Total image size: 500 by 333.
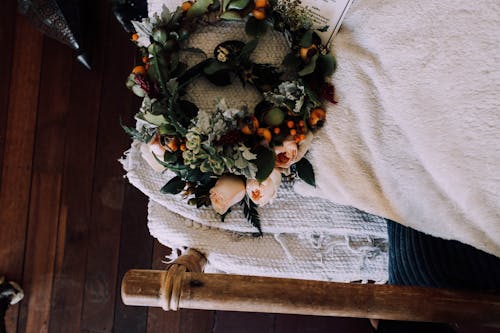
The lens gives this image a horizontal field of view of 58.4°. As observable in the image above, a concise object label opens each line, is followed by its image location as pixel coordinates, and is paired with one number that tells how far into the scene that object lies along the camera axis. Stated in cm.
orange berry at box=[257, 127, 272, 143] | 68
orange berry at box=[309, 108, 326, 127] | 70
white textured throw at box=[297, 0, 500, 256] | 58
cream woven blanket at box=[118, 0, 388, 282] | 80
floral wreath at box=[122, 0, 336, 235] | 67
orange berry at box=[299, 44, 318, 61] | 69
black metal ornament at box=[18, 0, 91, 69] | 122
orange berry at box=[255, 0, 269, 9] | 68
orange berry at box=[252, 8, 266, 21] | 68
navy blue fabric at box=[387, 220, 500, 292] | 67
